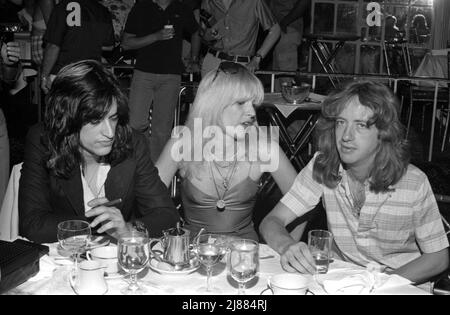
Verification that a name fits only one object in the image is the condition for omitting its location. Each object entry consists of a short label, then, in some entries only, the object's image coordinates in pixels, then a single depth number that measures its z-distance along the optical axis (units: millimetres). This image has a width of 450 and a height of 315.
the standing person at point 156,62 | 5156
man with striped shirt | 2193
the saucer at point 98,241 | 1860
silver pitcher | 1785
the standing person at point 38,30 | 5231
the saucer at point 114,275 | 1727
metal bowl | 4715
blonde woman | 2674
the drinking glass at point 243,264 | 1616
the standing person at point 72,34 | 4547
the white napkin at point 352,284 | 1640
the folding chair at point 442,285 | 2020
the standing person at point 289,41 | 6879
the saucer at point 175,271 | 1751
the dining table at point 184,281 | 1654
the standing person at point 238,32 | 5516
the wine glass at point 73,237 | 1837
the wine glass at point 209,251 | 1681
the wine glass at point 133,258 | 1631
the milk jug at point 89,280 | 1593
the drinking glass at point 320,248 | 1817
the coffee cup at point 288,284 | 1589
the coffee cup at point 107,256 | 1757
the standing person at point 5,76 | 3176
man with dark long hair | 2254
